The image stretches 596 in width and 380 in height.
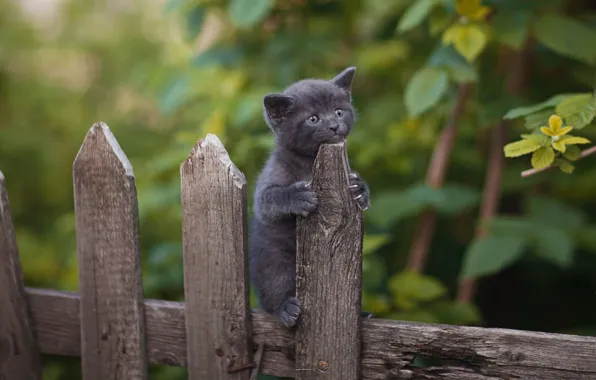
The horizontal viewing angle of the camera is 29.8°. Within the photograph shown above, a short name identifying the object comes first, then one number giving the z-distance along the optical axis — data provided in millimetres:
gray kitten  1197
